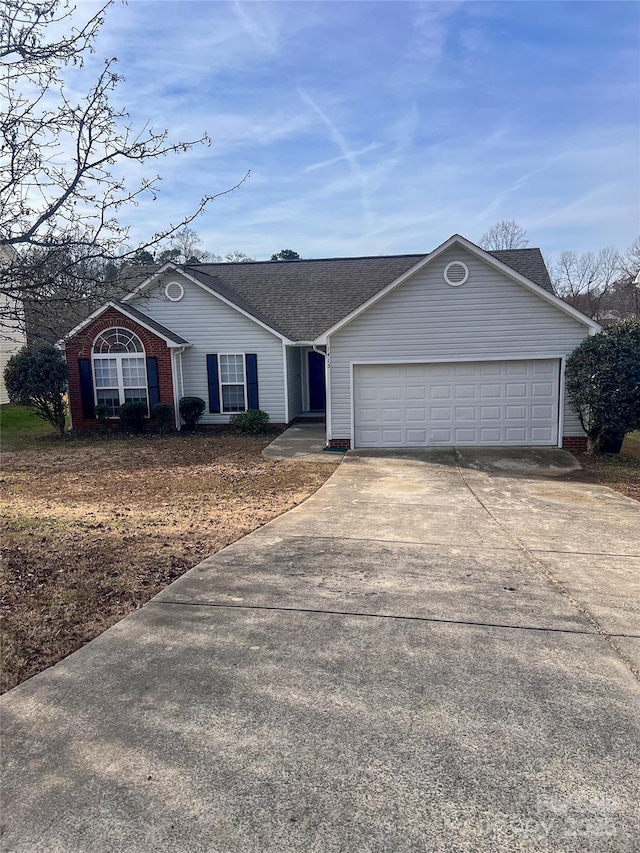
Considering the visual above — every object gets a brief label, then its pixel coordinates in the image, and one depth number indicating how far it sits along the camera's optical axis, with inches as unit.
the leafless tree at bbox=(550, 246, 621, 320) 1603.1
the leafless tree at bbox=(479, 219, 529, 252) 1822.1
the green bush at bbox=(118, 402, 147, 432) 644.7
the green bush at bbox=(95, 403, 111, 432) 660.1
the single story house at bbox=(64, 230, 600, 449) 519.5
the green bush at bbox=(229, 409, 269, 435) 652.7
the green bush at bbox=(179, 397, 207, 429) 661.3
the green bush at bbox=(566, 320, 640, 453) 468.1
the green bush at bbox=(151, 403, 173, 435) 650.2
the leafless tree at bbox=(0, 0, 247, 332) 188.2
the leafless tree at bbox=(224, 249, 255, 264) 1670.6
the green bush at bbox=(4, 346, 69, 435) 628.1
